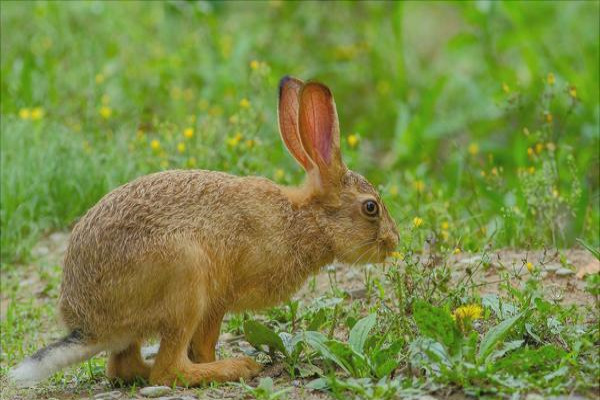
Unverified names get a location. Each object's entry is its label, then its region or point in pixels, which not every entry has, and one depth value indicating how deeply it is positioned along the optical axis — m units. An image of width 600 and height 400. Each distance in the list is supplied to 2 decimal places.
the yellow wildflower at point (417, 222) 11.72
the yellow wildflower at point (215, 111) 19.92
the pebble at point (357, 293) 13.78
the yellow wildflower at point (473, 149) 19.21
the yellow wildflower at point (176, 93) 20.95
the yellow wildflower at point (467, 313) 10.56
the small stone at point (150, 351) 12.89
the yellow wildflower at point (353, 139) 16.02
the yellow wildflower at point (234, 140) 16.14
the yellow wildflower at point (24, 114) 18.97
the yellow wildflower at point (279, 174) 16.47
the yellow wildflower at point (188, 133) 16.62
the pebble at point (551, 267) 13.62
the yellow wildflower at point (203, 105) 20.18
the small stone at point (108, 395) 10.89
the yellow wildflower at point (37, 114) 18.97
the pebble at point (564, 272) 13.52
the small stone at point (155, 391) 10.91
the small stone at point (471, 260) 13.45
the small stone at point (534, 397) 9.36
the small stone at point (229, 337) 13.34
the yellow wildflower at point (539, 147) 15.38
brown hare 10.91
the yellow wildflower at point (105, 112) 19.00
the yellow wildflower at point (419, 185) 15.71
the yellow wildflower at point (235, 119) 16.69
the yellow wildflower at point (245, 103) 16.78
